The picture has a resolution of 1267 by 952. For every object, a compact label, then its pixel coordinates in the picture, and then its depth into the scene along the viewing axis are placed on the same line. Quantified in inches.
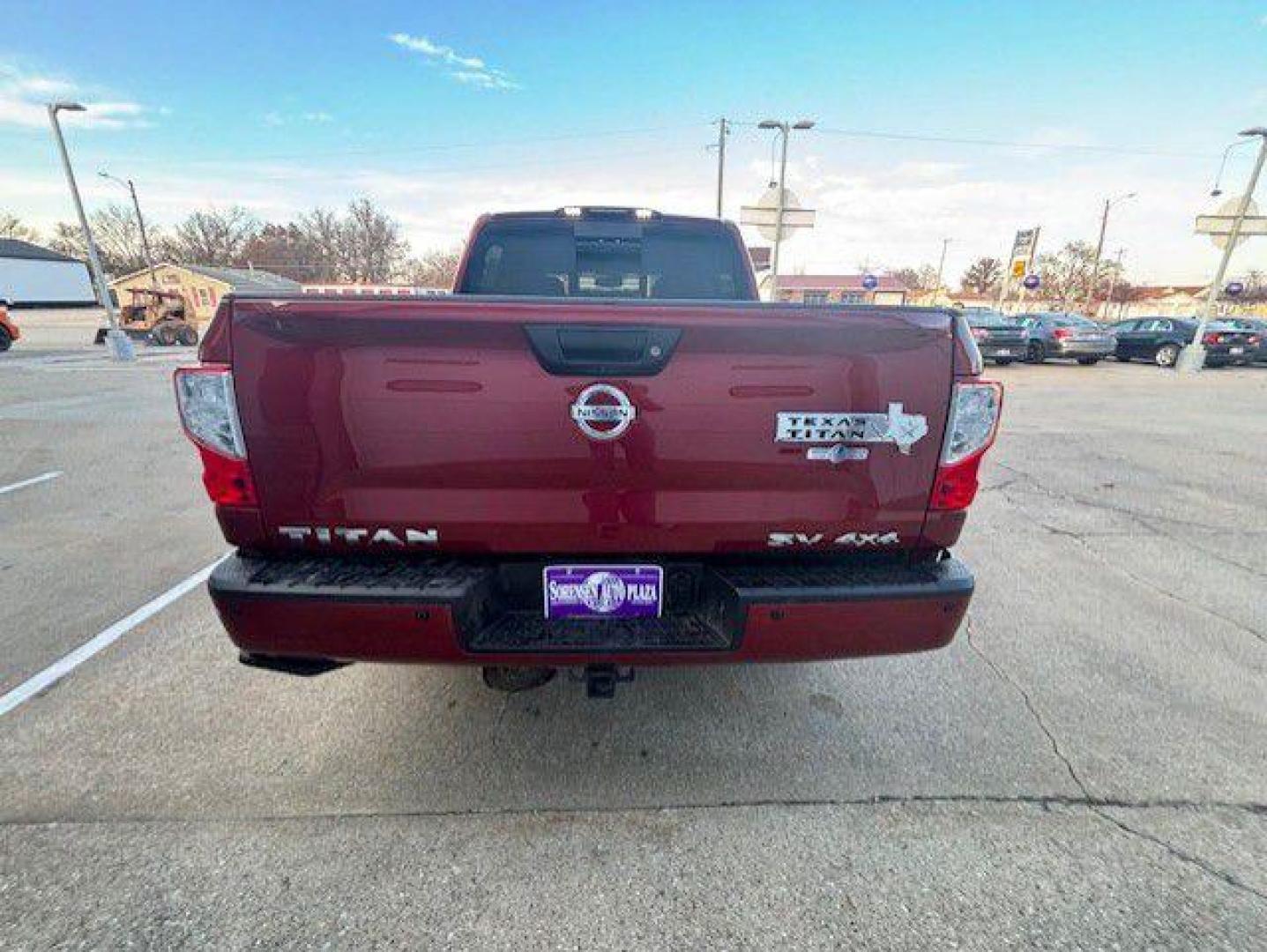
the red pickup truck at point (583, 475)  67.5
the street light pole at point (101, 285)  698.8
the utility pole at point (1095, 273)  1979.6
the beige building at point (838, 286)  2508.6
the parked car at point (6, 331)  792.9
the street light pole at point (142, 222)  1875.0
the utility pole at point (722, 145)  1362.0
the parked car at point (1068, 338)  747.4
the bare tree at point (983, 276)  2962.6
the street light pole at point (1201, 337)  698.8
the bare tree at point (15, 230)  3159.5
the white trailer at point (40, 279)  2354.8
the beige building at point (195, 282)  2073.1
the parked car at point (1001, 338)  739.4
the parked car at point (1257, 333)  779.4
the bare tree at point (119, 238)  2901.1
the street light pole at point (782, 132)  789.9
